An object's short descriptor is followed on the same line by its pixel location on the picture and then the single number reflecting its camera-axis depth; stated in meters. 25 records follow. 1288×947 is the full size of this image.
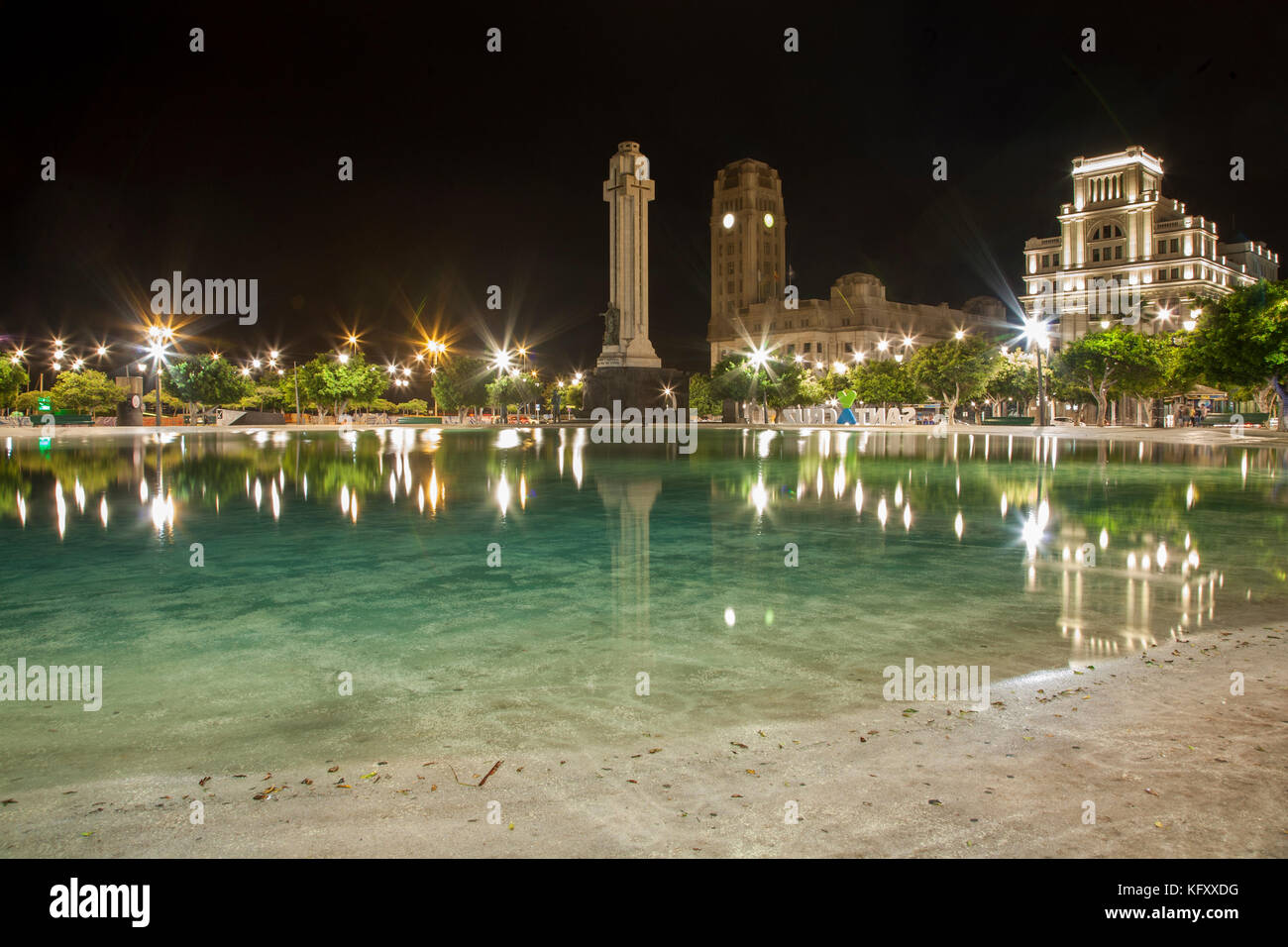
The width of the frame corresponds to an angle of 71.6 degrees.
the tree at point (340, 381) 87.12
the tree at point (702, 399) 98.44
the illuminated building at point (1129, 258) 105.31
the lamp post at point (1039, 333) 60.75
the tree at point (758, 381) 84.62
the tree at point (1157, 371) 62.06
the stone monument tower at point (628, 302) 79.88
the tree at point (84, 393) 80.31
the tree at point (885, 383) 84.19
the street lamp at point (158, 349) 72.25
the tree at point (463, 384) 99.69
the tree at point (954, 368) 73.44
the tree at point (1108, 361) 61.94
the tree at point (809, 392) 88.88
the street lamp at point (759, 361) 84.04
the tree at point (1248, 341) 46.69
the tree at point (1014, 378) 78.75
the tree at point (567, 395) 108.31
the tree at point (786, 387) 86.25
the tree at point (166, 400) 84.07
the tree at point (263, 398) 92.69
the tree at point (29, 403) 82.31
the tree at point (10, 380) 74.75
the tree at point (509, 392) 94.94
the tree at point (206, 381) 79.94
